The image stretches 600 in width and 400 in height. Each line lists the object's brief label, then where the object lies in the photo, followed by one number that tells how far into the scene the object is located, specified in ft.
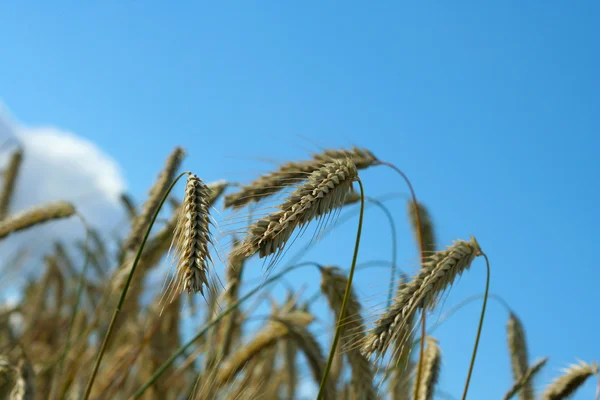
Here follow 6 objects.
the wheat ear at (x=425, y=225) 10.03
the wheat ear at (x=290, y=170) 6.79
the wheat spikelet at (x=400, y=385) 8.85
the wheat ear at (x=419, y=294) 5.22
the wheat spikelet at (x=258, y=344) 9.12
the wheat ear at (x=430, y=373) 7.02
